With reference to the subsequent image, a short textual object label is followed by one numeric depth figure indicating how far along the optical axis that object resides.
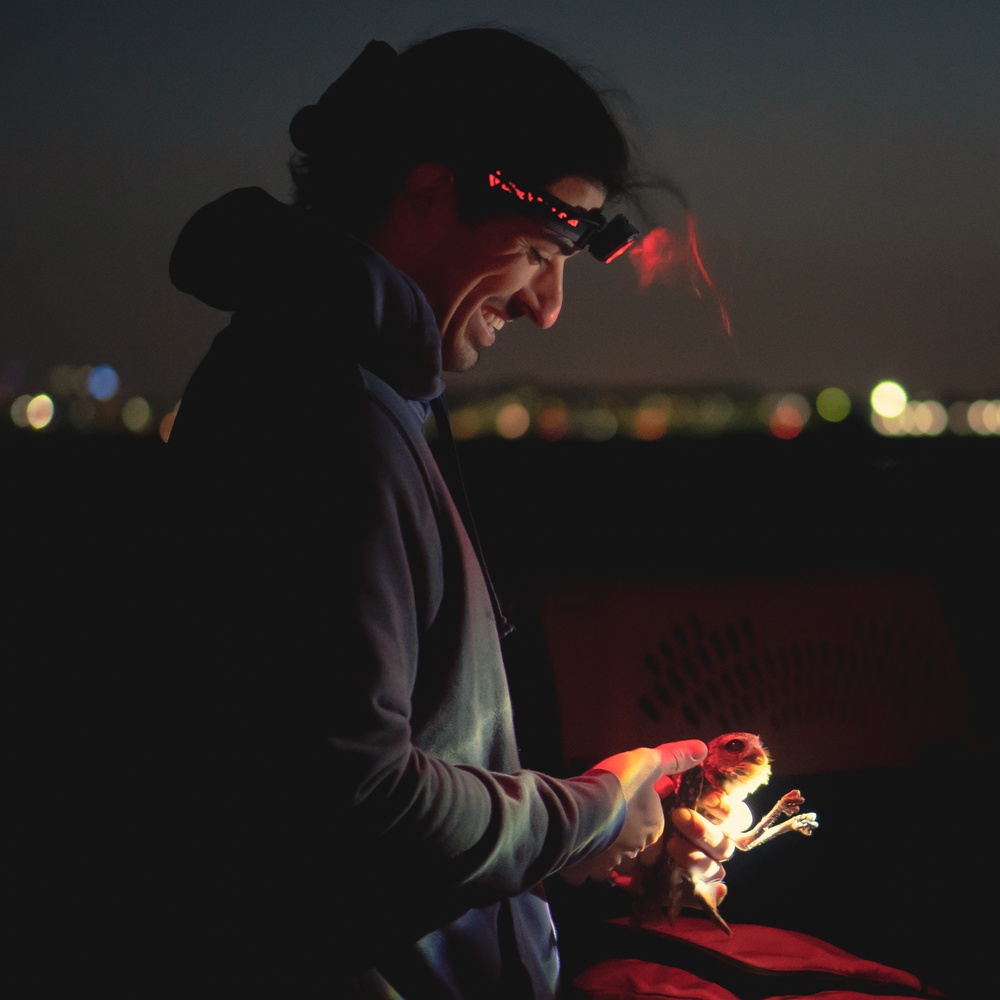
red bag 1.78
